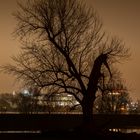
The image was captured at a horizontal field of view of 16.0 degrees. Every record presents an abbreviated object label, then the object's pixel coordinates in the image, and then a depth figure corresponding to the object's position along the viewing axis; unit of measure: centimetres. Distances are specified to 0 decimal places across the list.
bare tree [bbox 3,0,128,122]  3272
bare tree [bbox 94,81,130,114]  3369
